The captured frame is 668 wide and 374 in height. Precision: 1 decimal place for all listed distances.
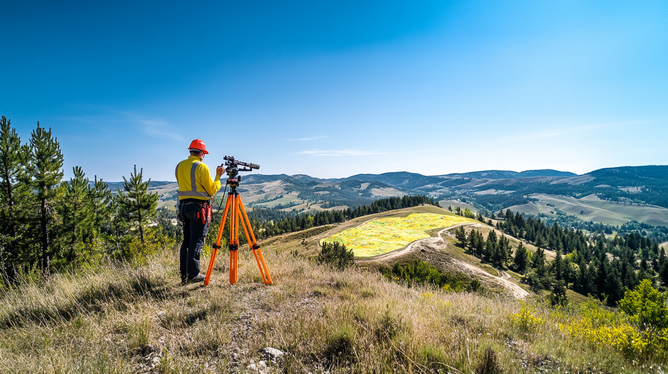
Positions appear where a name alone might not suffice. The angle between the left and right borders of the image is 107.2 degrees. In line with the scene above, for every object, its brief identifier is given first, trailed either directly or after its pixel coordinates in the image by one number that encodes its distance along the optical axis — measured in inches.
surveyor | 205.0
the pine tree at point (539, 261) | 2578.5
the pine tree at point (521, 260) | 2775.6
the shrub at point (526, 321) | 167.9
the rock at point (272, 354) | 122.2
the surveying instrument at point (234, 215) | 207.2
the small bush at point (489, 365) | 116.0
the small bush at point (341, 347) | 121.3
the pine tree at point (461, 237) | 2831.7
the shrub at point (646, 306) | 238.6
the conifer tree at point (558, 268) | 2677.2
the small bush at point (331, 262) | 342.8
